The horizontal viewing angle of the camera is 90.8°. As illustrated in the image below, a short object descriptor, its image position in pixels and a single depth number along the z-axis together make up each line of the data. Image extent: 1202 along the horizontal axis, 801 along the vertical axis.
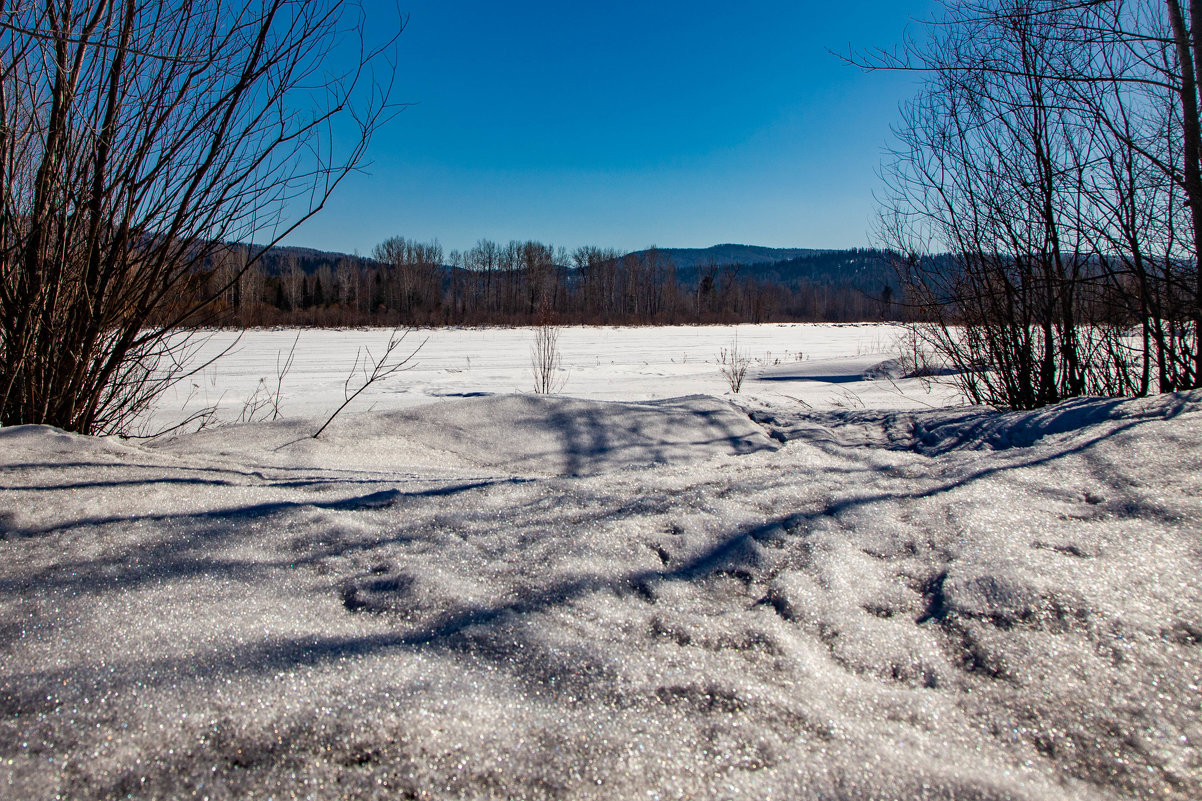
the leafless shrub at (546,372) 7.15
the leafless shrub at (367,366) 8.76
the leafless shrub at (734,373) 7.51
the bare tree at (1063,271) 3.65
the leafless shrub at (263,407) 5.60
